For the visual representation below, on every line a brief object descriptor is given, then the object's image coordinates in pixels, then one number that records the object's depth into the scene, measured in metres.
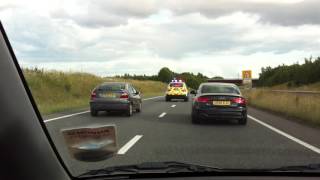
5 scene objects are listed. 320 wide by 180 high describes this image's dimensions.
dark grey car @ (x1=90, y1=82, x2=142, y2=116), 12.35
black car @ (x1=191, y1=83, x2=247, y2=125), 10.10
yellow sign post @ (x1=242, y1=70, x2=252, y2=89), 25.95
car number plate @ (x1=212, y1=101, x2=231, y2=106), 10.15
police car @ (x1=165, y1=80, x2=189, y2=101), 23.36
